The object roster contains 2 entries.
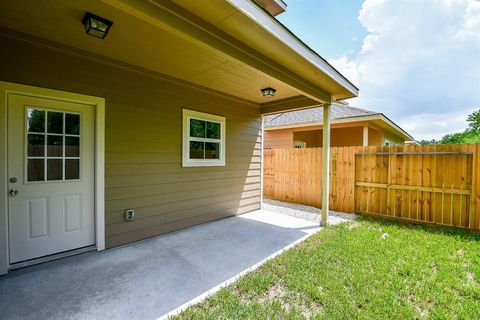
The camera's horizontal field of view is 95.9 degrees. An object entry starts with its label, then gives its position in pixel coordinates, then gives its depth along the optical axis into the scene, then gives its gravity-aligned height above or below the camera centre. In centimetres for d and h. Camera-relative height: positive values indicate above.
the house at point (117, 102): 217 +78
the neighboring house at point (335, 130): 742 +123
